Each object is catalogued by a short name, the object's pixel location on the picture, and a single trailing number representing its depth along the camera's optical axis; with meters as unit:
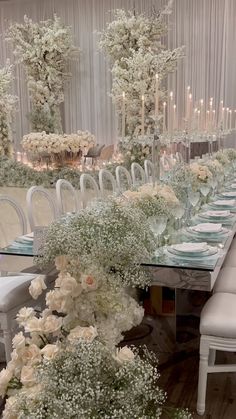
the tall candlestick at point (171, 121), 4.55
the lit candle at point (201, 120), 5.28
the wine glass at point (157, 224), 2.21
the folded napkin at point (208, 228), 2.44
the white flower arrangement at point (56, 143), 6.86
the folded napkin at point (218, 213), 2.86
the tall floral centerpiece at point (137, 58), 8.70
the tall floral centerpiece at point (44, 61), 9.66
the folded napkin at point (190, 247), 2.07
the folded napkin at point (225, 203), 3.24
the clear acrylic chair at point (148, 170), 4.71
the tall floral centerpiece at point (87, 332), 1.18
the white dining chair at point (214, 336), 1.94
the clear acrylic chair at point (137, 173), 4.51
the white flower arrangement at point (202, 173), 3.17
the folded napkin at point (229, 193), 3.70
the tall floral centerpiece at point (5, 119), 8.27
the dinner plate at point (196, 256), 2.04
